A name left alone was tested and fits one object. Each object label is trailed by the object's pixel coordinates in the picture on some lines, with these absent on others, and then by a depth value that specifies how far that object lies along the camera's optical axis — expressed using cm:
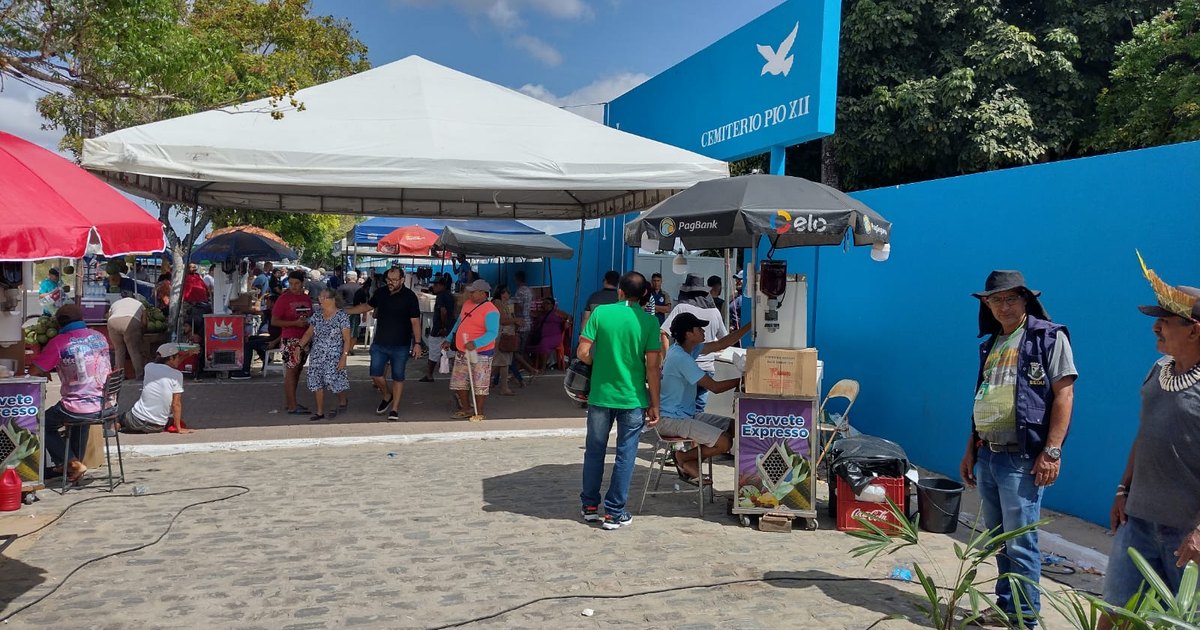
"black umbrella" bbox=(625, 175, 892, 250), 586
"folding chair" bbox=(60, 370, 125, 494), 646
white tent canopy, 854
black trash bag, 591
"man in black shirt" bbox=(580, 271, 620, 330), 1130
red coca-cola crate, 588
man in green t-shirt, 579
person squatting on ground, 817
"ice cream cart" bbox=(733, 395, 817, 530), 605
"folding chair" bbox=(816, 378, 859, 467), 681
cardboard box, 607
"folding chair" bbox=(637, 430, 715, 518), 639
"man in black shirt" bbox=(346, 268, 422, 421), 959
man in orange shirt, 951
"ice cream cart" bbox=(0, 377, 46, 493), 605
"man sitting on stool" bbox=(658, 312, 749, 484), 634
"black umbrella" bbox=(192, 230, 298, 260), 1659
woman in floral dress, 927
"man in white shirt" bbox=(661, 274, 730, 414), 795
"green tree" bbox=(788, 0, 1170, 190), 1677
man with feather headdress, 310
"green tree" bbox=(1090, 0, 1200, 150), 1515
